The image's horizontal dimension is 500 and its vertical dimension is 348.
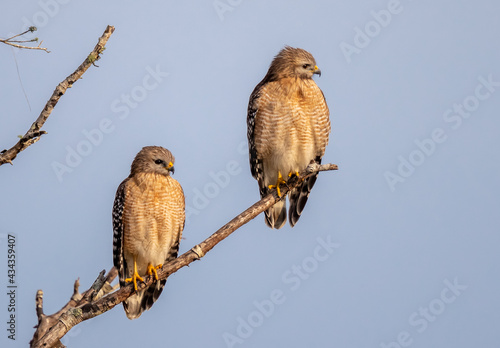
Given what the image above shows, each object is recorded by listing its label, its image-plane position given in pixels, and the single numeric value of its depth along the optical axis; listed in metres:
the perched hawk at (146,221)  18.58
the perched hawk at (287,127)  19.59
